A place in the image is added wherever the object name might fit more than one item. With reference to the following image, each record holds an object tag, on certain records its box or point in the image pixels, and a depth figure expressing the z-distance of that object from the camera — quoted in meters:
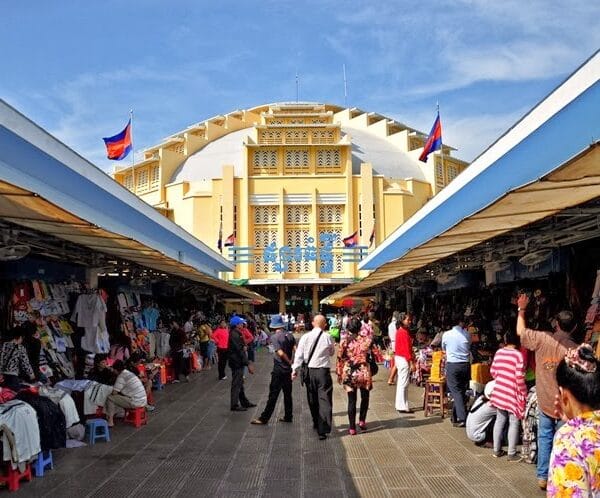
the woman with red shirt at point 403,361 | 9.13
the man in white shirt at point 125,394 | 7.94
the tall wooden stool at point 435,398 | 8.69
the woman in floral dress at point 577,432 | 2.20
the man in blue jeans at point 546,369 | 4.93
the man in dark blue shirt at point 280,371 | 8.20
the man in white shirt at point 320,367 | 7.34
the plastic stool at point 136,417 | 8.12
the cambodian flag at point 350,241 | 32.97
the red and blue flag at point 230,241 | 36.62
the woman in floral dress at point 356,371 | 7.43
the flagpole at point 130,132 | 19.89
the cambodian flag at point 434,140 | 20.09
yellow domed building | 38.94
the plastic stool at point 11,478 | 5.28
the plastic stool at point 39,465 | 5.77
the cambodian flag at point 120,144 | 19.80
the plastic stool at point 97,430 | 7.12
